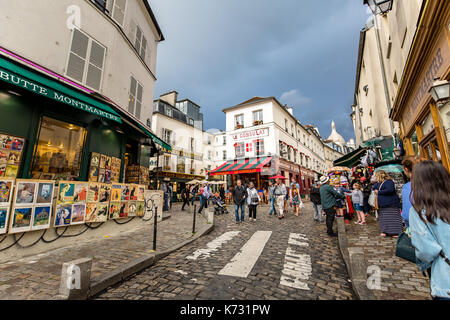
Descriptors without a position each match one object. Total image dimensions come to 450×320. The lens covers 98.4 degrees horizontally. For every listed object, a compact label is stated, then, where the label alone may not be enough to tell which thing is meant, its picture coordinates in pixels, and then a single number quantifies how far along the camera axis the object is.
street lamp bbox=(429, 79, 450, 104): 3.82
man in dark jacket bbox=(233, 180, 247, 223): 8.48
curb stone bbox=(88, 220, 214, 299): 2.86
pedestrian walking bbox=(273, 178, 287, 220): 9.25
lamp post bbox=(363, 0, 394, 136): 7.14
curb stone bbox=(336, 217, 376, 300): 2.55
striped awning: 20.01
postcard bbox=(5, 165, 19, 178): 4.46
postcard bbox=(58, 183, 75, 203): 4.83
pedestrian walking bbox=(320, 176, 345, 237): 5.91
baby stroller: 11.03
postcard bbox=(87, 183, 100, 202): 5.51
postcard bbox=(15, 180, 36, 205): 4.08
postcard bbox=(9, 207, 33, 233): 3.94
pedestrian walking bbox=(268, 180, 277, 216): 10.13
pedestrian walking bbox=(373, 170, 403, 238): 4.91
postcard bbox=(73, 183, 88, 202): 5.16
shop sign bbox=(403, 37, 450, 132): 4.06
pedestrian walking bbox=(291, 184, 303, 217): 10.00
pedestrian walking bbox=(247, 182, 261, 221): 8.49
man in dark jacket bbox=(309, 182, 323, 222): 7.88
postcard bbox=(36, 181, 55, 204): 4.42
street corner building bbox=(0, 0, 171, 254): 4.38
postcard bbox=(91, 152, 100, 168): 6.44
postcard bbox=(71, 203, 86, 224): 5.07
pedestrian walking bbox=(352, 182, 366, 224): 6.91
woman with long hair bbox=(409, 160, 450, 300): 1.47
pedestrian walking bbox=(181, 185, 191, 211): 13.83
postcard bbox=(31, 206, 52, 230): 4.29
